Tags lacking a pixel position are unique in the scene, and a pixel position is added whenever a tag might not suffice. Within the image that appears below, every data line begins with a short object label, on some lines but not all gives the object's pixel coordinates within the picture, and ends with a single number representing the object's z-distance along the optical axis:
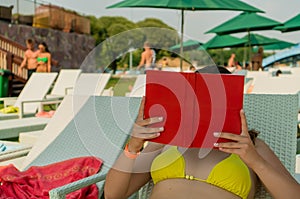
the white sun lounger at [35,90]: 6.05
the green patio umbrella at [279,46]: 19.20
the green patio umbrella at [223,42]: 17.22
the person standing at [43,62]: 9.94
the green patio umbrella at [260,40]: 16.55
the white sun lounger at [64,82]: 7.97
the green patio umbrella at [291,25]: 11.09
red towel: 2.18
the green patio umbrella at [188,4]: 6.39
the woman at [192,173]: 1.45
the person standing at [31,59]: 10.41
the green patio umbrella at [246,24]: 11.67
